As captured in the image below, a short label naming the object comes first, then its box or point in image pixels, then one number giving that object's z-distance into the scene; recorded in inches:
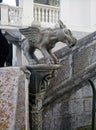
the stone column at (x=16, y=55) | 255.2
